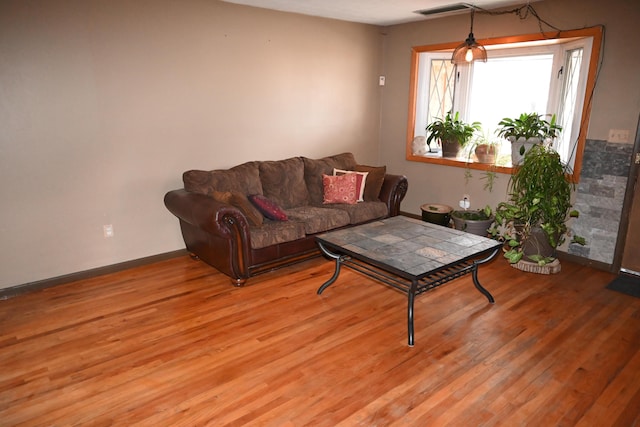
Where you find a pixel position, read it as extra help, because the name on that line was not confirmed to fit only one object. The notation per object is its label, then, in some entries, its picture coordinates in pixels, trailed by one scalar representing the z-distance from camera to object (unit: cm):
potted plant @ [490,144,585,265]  375
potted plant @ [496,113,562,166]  423
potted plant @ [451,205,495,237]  443
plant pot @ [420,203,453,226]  469
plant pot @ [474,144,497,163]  477
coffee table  274
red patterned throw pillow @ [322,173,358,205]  452
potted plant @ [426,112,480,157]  504
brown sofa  346
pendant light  328
